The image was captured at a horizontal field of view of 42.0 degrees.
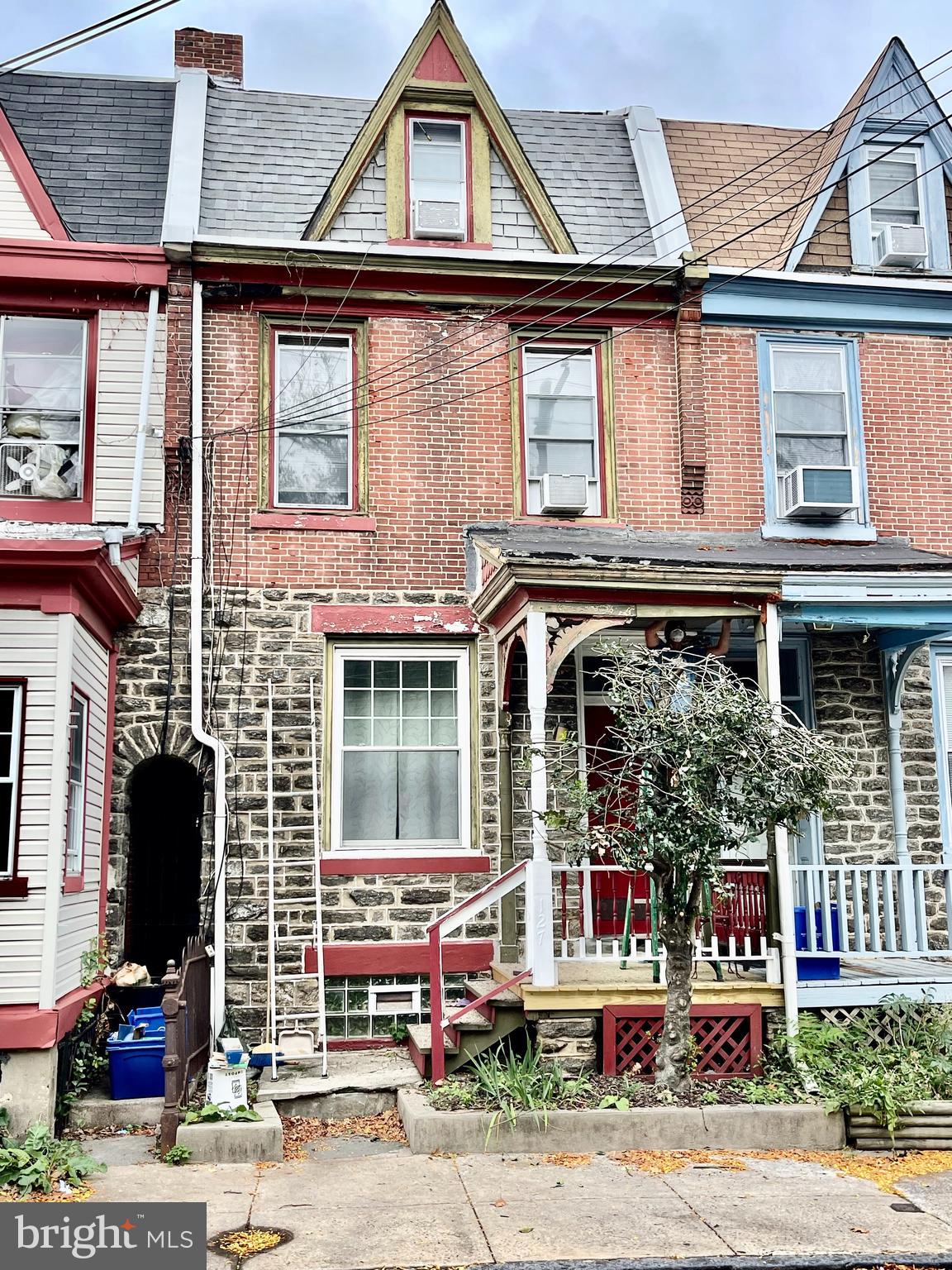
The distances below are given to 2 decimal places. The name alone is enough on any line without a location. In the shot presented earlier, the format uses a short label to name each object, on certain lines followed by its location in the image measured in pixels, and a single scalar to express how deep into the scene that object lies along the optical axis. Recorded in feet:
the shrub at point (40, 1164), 25.08
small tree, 29.19
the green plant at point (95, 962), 32.89
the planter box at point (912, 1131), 28.76
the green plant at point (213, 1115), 27.73
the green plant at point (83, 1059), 30.35
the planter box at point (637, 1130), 27.78
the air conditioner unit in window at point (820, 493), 41.37
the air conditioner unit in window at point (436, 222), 41.33
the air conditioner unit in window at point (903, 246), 43.75
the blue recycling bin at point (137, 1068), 30.99
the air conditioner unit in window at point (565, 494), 40.32
